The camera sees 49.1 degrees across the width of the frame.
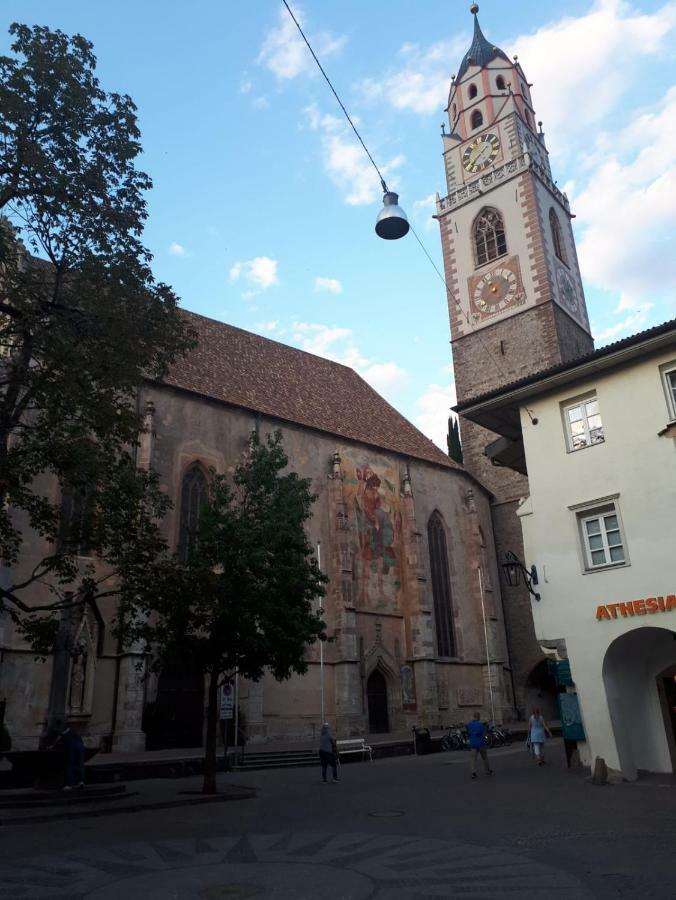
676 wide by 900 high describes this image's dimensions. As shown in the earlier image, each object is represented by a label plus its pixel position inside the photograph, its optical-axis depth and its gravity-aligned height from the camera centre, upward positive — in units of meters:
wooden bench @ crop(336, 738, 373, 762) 21.33 -0.28
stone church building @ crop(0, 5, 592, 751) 22.00 +9.30
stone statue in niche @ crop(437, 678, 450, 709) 29.36 +1.49
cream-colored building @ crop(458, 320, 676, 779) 13.02 +3.20
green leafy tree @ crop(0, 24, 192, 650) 10.65 +6.20
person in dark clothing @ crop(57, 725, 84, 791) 13.56 -0.18
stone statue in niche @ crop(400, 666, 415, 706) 28.53 +1.75
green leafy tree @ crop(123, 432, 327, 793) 13.94 +2.58
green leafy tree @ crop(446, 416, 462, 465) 51.62 +19.40
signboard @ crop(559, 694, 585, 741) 13.80 +0.18
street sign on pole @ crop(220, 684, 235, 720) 18.70 +0.95
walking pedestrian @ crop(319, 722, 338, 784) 15.73 -0.29
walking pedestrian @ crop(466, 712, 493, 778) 14.76 -0.10
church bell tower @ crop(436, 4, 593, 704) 35.47 +23.05
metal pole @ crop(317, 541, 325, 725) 25.84 +2.30
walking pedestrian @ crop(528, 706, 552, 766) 16.75 -0.18
